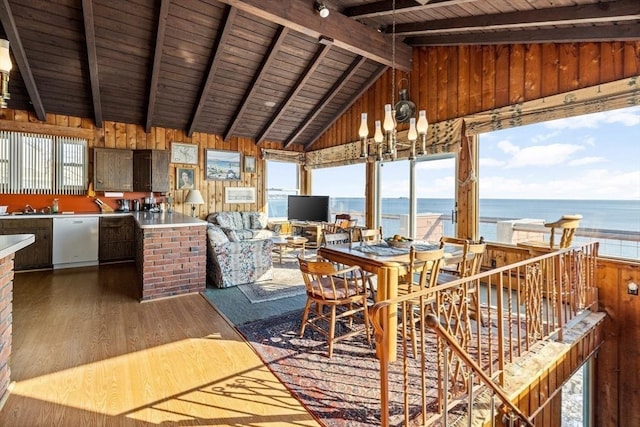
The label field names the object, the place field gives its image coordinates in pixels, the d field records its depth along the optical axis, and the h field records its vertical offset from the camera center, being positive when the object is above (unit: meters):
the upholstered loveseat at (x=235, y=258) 4.43 -0.75
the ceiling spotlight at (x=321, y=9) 4.13 +2.66
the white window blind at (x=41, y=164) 5.22 +0.75
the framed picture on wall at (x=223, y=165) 7.12 +0.99
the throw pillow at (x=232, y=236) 4.69 -0.43
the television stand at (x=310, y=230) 7.25 -0.56
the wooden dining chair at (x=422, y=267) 2.40 -0.50
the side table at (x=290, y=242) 5.74 -0.63
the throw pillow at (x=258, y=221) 7.37 -0.32
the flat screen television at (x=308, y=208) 6.96 +0.00
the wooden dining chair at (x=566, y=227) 3.12 -0.18
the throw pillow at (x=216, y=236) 4.39 -0.40
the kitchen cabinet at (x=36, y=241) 4.89 -0.57
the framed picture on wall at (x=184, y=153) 6.70 +1.19
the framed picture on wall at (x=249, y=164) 7.58 +1.06
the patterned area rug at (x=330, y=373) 1.96 -1.25
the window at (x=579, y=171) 3.44 +0.50
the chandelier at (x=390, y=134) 2.82 +0.69
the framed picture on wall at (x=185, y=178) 6.75 +0.64
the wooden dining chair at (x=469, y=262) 2.59 -0.49
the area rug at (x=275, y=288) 4.09 -1.14
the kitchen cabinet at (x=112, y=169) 5.82 +0.72
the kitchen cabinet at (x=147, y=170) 6.10 +0.73
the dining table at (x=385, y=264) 2.51 -0.47
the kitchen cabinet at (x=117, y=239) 5.64 -0.59
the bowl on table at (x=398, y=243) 3.15 -0.35
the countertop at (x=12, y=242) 1.79 -0.23
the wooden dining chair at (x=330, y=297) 2.65 -0.80
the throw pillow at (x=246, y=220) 7.25 -0.29
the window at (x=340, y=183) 7.22 +0.65
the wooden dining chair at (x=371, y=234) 3.78 -0.33
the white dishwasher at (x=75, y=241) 5.22 -0.60
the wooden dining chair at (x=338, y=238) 3.56 -0.36
